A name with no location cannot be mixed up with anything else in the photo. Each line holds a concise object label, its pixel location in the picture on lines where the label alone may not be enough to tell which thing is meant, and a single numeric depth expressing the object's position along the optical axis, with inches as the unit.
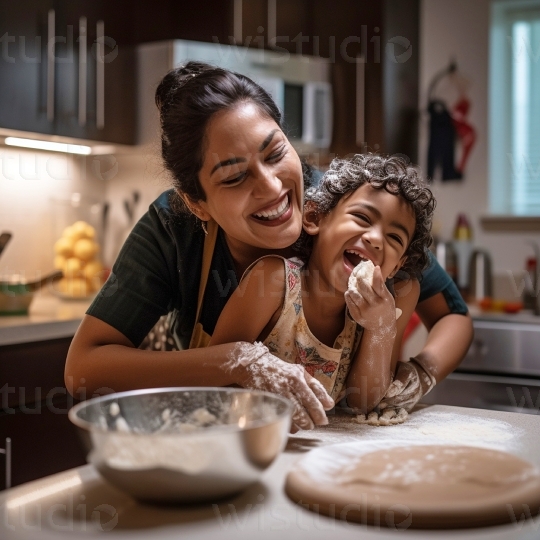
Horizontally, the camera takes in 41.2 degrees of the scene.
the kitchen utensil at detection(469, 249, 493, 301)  118.9
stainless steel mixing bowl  25.2
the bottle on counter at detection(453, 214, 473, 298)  120.3
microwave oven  107.2
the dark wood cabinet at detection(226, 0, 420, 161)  118.3
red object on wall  121.8
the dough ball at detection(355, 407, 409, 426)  42.0
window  121.7
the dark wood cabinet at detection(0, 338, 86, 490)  80.5
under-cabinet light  105.4
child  43.7
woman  43.7
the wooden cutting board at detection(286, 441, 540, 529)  25.2
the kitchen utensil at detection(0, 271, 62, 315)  91.5
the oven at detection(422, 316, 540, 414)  98.7
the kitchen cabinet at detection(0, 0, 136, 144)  95.8
